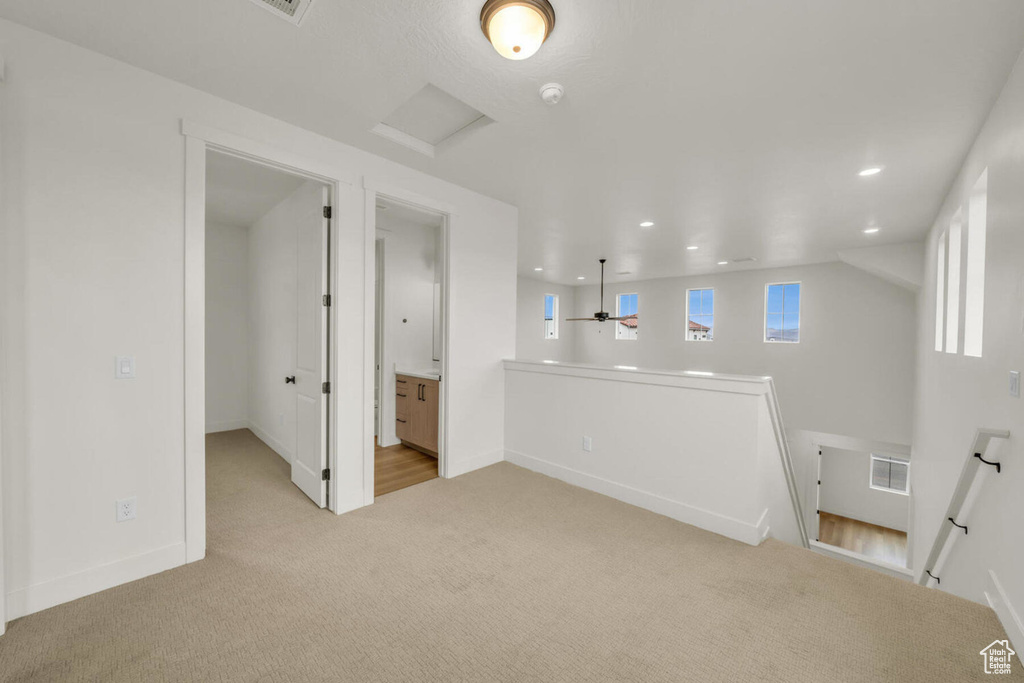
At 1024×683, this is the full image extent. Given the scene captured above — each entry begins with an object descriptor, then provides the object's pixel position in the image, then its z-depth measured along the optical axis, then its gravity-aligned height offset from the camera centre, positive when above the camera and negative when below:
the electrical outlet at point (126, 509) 2.05 -0.93
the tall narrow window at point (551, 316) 10.41 +0.45
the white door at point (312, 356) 2.90 -0.20
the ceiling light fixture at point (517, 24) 1.53 +1.19
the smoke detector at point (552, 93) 2.10 +1.27
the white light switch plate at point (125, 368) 2.02 -0.21
